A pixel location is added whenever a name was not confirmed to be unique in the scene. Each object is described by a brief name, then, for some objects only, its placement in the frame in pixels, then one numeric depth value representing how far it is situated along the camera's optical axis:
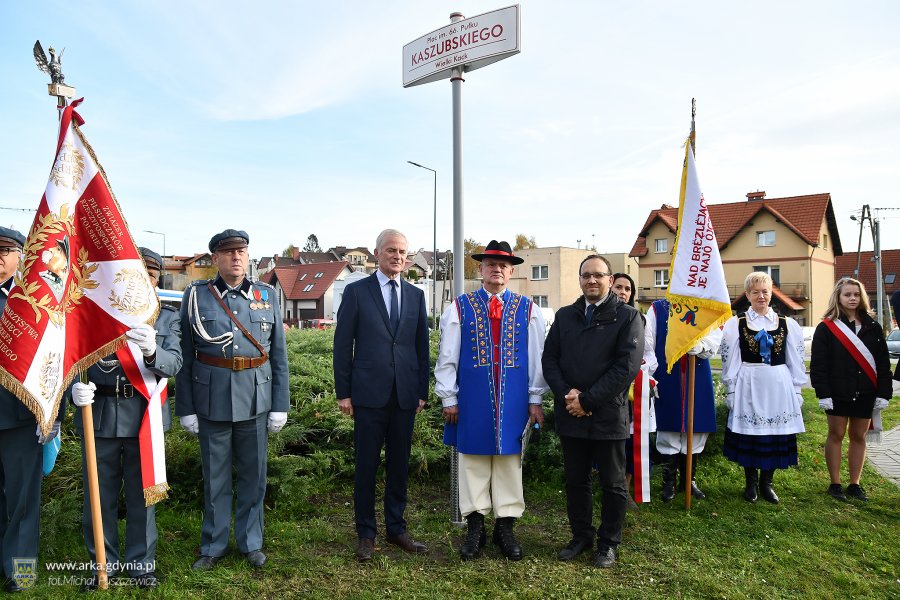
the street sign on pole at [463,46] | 4.88
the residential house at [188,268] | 49.42
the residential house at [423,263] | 82.36
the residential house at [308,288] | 56.53
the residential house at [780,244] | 34.72
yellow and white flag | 5.16
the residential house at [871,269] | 49.31
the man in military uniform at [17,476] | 3.66
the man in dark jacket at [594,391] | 4.15
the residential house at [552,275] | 43.94
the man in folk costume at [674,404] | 5.49
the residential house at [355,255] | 96.44
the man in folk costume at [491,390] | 4.25
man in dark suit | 4.30
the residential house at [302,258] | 89.00
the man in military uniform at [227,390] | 4.00
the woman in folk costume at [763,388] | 5.35
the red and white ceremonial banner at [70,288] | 3.47
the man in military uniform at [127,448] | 3.65
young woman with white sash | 5.43
